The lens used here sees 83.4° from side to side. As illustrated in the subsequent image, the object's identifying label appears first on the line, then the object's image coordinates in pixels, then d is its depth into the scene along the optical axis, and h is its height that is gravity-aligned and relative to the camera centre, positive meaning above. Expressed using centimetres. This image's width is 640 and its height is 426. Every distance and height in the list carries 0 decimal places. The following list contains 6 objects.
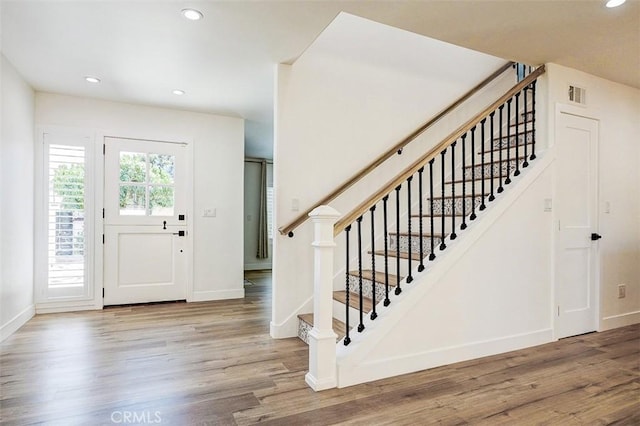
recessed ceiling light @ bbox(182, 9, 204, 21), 233 +130
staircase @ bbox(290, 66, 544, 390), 222 -19
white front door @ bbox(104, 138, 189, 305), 424 -13
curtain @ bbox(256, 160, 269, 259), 782 -24
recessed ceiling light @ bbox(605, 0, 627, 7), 221 +131
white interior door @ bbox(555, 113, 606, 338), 318 -10
